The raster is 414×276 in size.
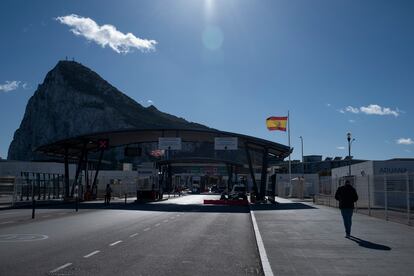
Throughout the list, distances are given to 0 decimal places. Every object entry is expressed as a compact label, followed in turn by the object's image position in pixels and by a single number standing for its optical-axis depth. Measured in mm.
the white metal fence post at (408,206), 19188
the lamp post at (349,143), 49612
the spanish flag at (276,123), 55281
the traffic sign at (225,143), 50375
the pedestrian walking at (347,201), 15989
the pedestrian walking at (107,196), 42531
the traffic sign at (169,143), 53594
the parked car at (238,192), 51750
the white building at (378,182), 29594
